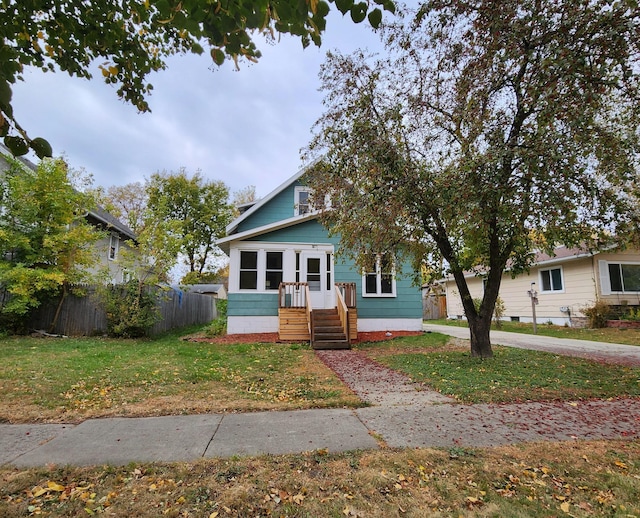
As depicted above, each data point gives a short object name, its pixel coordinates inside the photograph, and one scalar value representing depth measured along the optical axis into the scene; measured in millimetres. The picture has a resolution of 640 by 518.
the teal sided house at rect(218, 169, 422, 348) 12414
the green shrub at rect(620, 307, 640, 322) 13312
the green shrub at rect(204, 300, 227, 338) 12781
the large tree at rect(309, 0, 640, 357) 5262
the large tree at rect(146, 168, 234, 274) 28212
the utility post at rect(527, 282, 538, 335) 13875
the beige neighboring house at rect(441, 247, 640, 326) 14312
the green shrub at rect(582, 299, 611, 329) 13773
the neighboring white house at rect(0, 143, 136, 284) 17273
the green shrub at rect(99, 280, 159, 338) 11734
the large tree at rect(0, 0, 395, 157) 2031
